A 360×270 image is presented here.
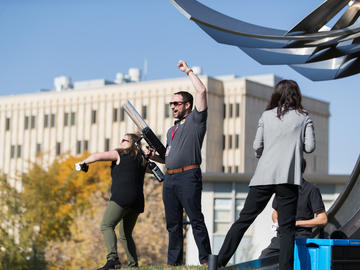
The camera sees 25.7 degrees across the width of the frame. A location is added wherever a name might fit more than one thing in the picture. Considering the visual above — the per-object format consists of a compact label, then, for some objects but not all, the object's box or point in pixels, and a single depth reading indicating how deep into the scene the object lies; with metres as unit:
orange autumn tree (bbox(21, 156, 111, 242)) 46.43
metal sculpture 8.52
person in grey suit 6.51
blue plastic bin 6.55
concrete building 78.12
